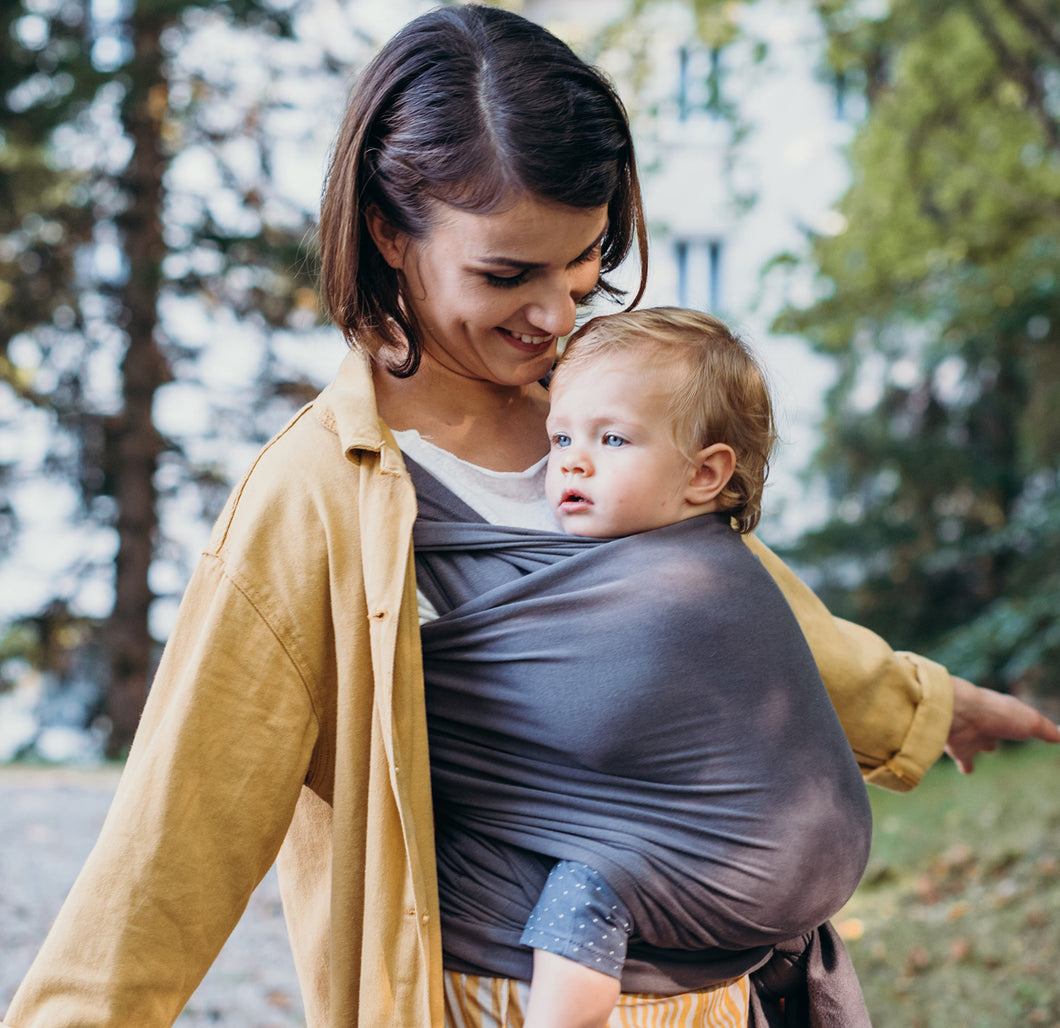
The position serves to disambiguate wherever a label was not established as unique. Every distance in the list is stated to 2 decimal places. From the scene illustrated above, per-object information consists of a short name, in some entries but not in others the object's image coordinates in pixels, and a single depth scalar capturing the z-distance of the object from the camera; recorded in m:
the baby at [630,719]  1.40
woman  1.41
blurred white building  10.28
